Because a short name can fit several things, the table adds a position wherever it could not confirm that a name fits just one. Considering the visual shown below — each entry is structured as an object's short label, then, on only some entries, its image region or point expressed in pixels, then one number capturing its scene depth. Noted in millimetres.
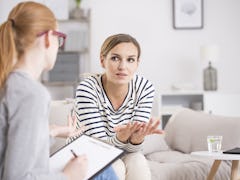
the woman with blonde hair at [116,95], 2102
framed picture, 5102
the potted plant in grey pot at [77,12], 4906
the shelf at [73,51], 4922
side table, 2277
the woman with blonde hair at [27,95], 1165
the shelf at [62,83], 4902
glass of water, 2422
